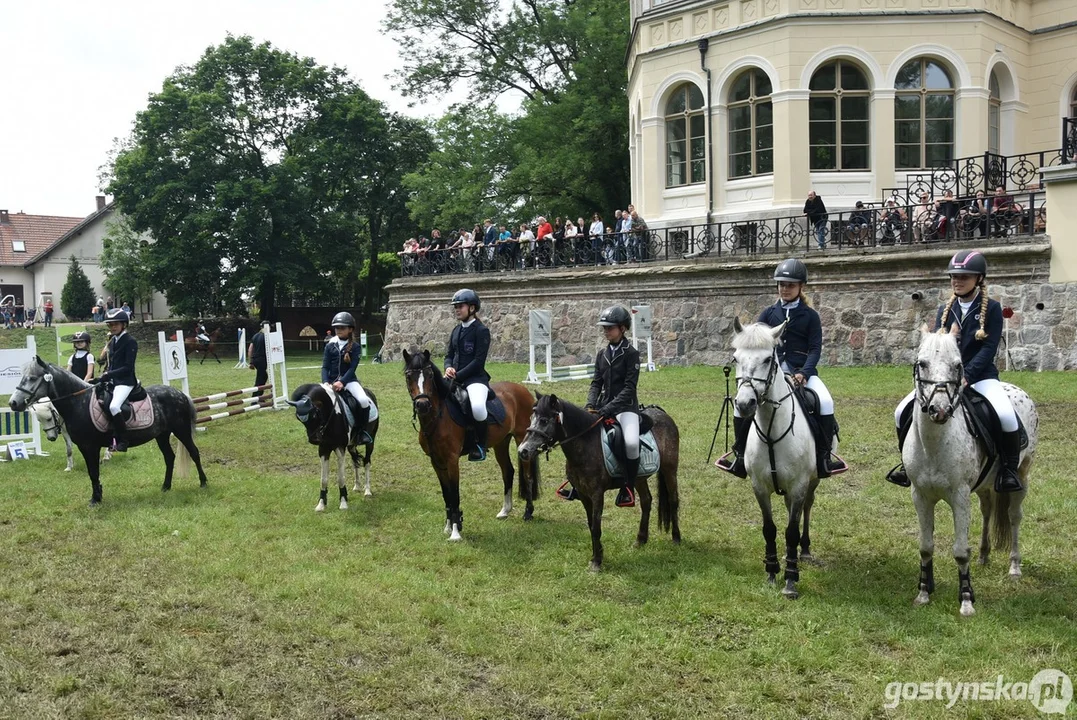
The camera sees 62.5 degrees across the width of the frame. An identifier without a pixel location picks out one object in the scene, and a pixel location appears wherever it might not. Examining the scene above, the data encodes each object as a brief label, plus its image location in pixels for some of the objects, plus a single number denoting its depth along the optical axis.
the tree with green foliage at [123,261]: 52.56
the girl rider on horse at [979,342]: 6.77
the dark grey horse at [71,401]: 11.03
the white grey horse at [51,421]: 13.54
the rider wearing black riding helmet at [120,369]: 11.28
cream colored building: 24.50
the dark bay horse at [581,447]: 7.70
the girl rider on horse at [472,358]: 9.53
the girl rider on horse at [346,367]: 11.22
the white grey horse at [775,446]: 6.65
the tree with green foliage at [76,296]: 58.41
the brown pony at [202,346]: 40.88
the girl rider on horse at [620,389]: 8.09
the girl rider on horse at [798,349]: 7.43
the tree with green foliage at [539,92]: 35.94
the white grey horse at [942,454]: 6.12
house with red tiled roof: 64.12
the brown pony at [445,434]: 8.91
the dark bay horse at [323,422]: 10.63
